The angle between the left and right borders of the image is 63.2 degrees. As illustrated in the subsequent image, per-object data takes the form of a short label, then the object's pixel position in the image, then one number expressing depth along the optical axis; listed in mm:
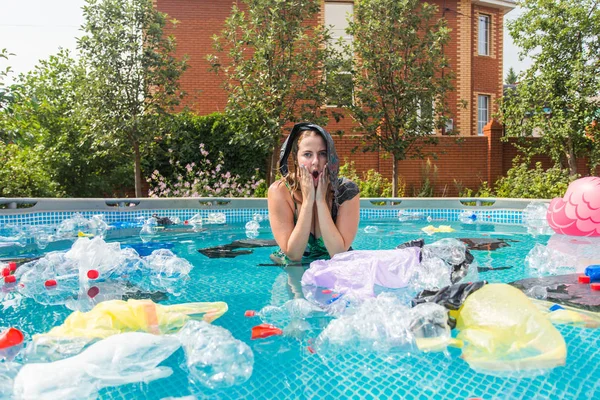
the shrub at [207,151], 11805
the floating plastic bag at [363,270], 3119
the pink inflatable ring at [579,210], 5176
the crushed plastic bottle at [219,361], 1882
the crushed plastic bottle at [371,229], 6914
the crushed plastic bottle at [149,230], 6164
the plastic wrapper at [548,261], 3998
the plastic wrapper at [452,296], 2344
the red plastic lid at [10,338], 2131
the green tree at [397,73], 10141
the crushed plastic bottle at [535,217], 6981
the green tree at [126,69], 9086
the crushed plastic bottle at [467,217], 8235
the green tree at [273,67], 9820
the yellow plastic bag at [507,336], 1933
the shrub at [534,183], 10875
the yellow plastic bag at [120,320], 2258
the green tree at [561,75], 11617
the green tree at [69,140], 9930
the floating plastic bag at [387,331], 2146
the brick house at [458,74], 13805
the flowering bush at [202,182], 10789
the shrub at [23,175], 8758
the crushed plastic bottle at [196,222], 7371
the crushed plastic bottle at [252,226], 7013
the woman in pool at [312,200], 3297
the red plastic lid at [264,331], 2369
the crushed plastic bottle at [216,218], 8070
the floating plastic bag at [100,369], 1691
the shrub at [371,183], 11133
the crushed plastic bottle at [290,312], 2691
